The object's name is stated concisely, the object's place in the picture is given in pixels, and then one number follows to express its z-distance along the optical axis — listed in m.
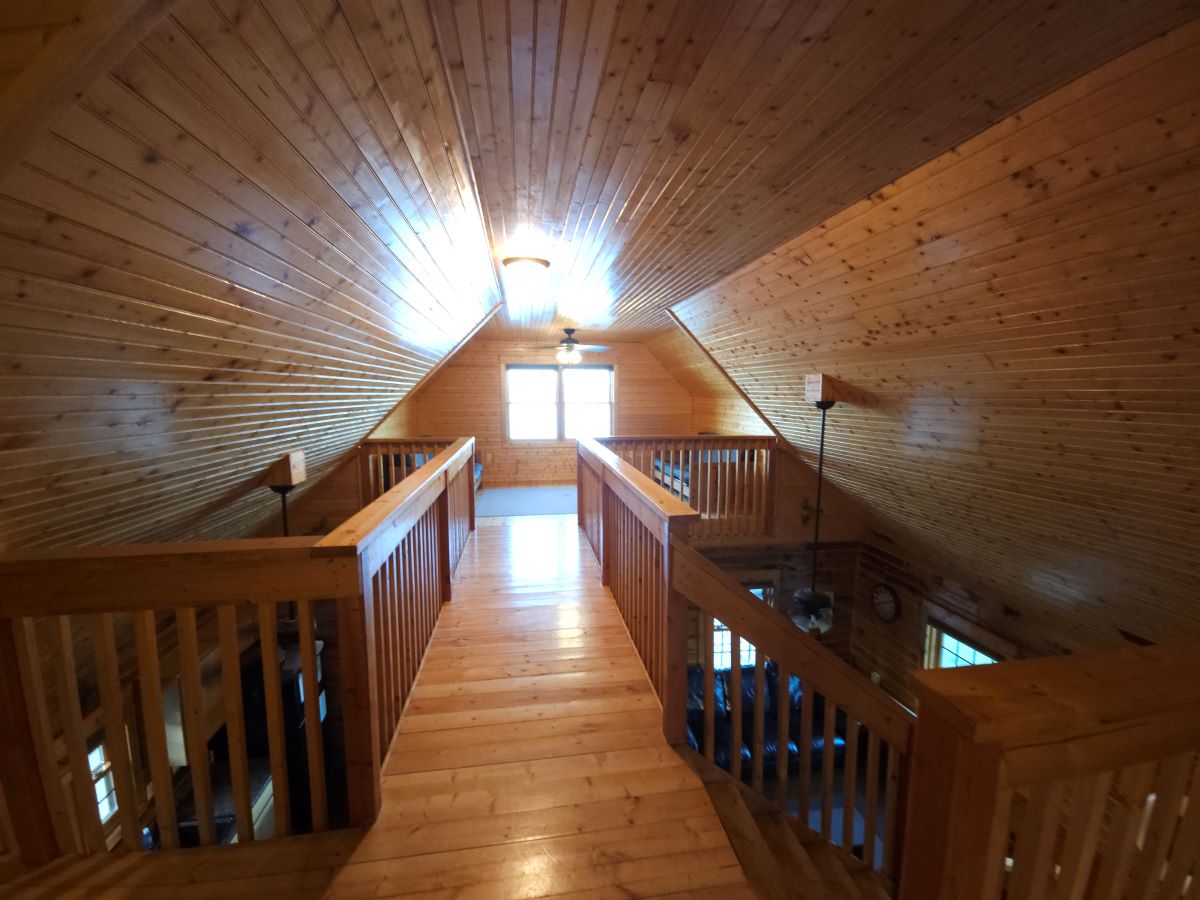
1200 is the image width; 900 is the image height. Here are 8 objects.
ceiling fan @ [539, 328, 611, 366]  5.21
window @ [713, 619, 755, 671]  6.11
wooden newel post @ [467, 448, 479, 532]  4.70
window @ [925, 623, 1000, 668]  4.56
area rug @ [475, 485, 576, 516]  5.67
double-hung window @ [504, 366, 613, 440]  7.70
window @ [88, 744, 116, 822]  3.26
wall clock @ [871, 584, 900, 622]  5.15
